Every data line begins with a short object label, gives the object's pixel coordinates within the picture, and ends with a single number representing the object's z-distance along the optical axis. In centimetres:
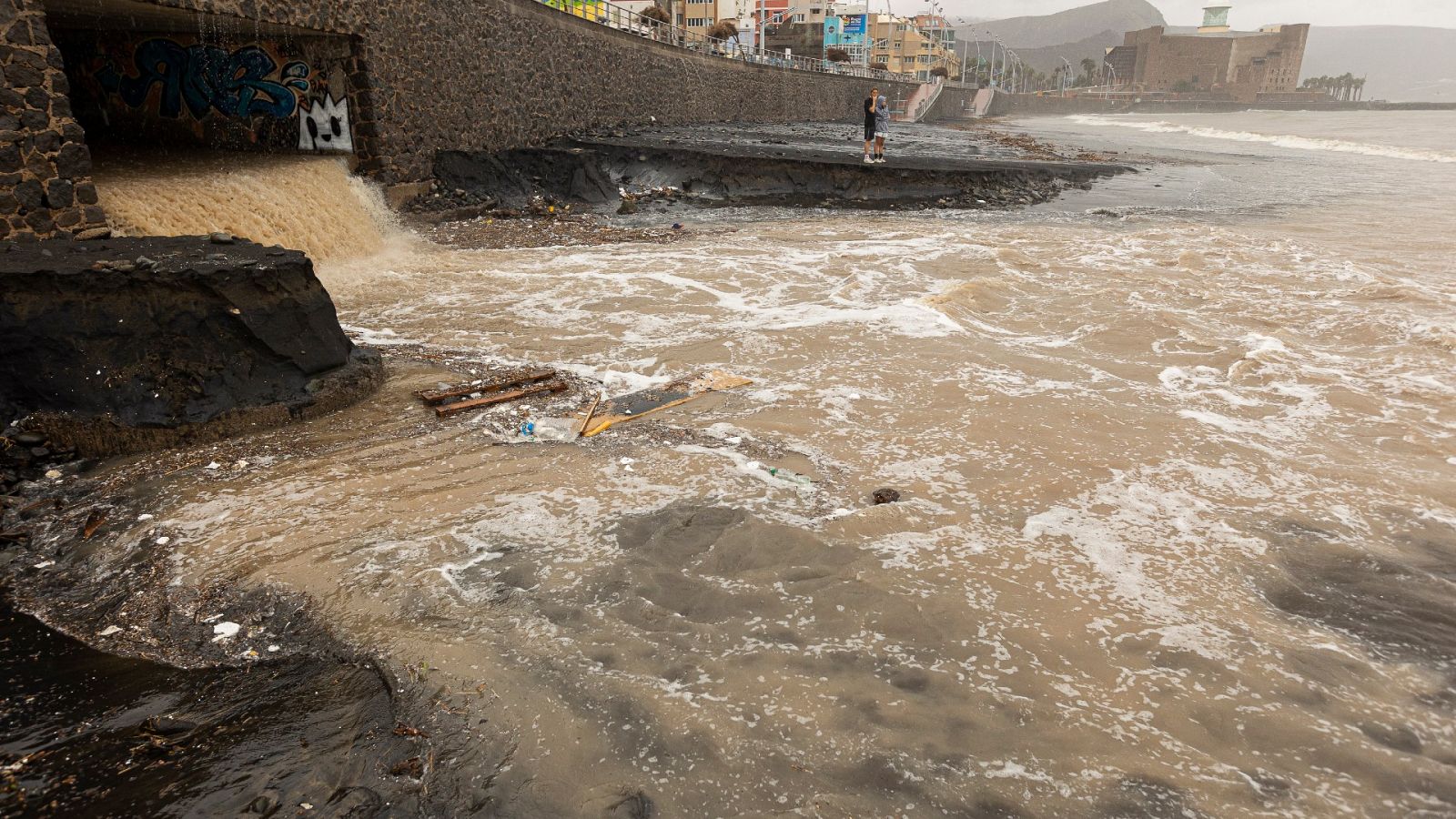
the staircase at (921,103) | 6312
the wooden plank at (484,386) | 645
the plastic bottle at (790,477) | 516
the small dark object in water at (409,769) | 287
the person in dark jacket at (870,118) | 1902
